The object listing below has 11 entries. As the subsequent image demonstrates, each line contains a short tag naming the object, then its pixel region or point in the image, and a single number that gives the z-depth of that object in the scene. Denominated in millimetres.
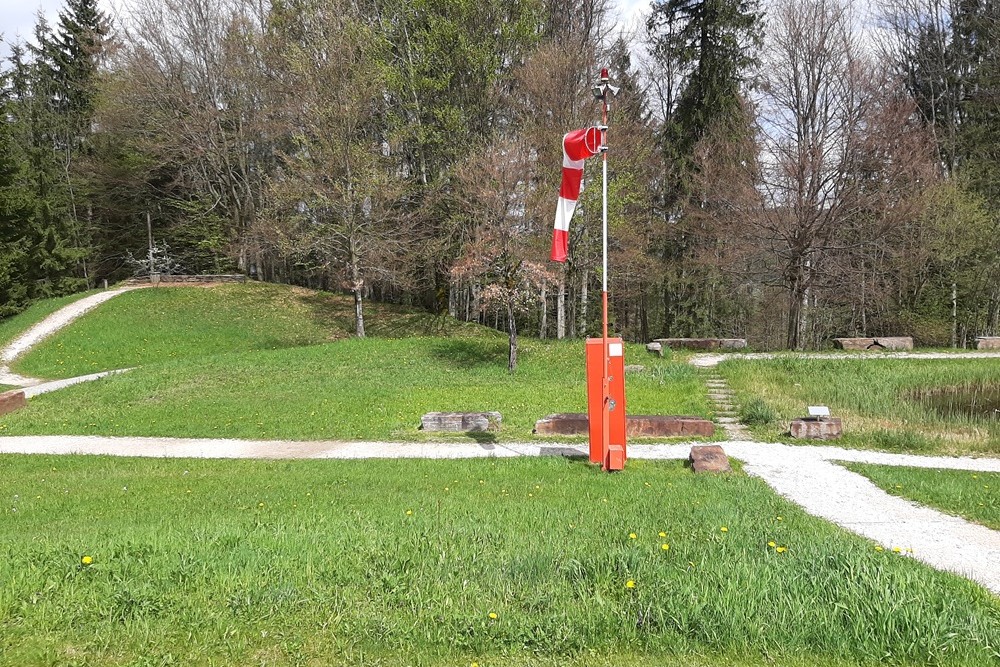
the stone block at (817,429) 10398
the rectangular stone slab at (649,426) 10633
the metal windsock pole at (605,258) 7711
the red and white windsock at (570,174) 7824
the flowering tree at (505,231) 17359
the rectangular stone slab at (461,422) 11375
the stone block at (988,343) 20484
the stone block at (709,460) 7941
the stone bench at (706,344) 22109
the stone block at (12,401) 13945
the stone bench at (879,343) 20672
